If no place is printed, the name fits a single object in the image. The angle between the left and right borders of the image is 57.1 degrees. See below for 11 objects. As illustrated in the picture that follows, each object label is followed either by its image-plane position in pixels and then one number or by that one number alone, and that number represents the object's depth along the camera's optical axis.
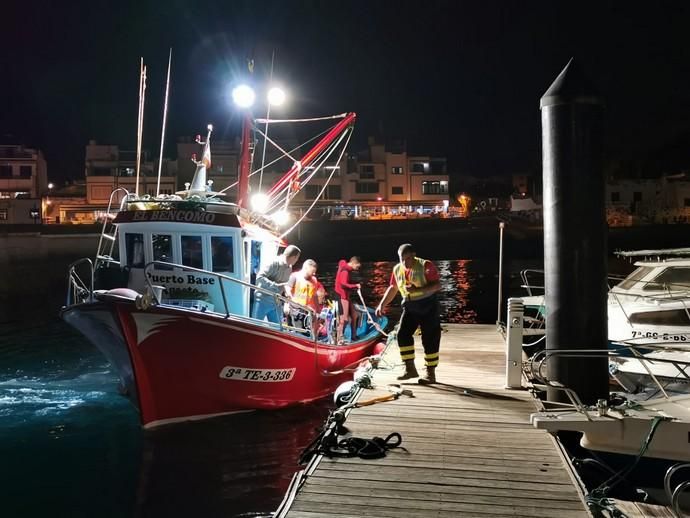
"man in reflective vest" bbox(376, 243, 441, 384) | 8.09
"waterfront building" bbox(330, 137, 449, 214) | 66.69
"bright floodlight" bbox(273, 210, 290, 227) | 13.68
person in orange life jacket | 11.36
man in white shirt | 10.77
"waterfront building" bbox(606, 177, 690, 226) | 70.50
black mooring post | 6.89
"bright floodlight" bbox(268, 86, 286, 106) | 12.38
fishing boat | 9.28
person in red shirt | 12.71
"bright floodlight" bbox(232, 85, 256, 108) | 11.86
